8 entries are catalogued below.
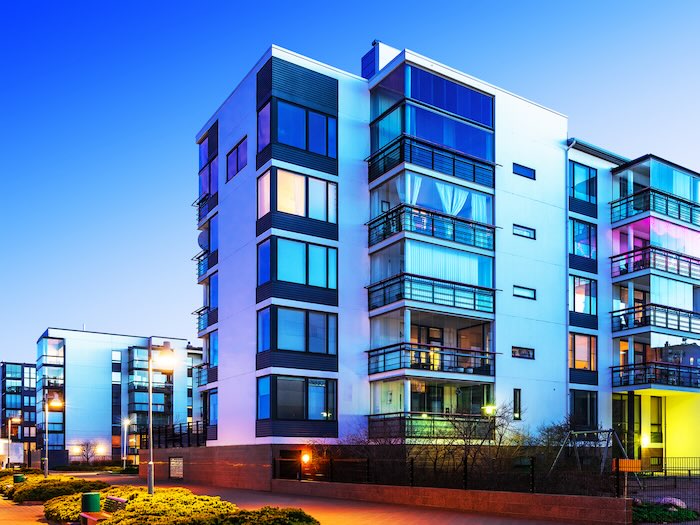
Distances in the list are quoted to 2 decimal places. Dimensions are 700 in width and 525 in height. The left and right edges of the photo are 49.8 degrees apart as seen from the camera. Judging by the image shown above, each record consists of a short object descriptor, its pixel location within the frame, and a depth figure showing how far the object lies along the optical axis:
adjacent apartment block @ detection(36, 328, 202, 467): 94.94
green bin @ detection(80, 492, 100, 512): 20.81
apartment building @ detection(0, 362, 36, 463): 133.88
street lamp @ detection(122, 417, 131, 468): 92.50
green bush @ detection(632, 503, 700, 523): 17.62
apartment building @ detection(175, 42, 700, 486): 34.16
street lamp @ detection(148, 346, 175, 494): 20.30
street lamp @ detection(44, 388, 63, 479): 37.44
